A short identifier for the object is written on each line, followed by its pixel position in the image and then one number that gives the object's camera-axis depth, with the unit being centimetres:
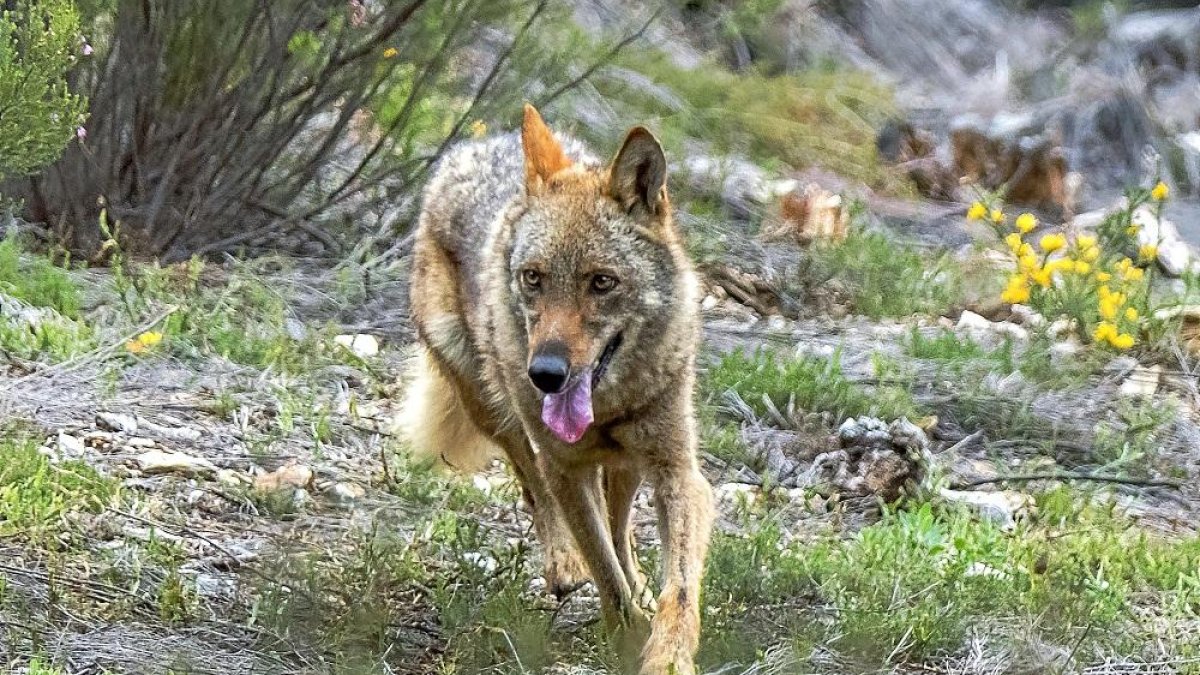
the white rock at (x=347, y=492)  1066
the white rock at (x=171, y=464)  1055
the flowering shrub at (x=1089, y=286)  1469
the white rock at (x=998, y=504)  1113
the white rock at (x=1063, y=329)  1522
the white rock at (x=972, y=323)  1603
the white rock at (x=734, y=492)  1145
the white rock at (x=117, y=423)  1120
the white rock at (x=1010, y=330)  1522
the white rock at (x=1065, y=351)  1428
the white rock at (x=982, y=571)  930
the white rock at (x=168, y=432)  1128
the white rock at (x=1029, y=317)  1521
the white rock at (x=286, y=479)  1054
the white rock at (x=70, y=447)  1045
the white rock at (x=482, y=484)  1176
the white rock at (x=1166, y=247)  1882
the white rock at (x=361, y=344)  1409
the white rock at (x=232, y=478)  1048
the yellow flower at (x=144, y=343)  1263
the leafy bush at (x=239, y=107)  1534
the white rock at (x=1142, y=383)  1387
